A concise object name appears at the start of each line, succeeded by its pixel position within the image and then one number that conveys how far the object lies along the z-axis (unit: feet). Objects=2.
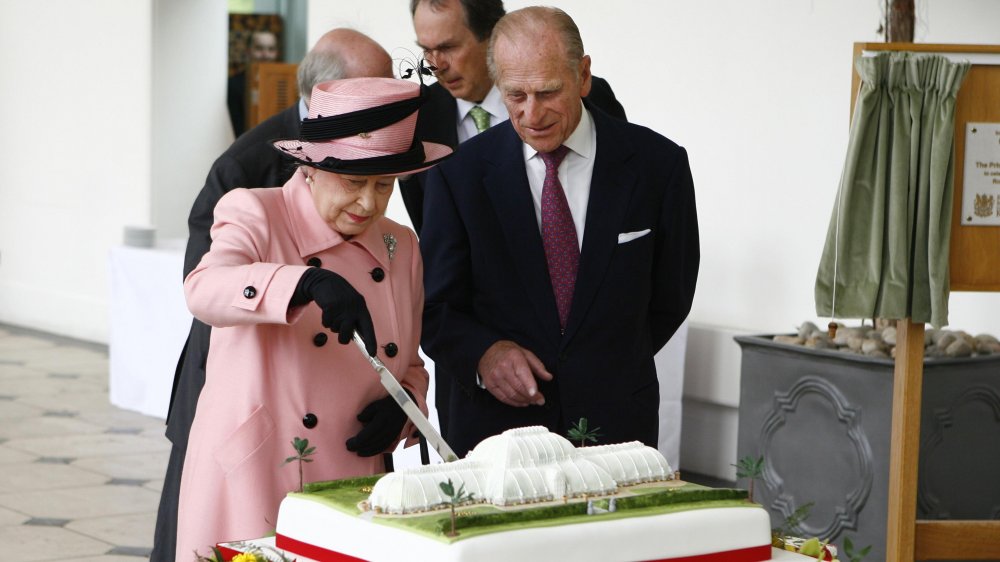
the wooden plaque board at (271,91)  37.83
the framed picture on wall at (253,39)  47.09
